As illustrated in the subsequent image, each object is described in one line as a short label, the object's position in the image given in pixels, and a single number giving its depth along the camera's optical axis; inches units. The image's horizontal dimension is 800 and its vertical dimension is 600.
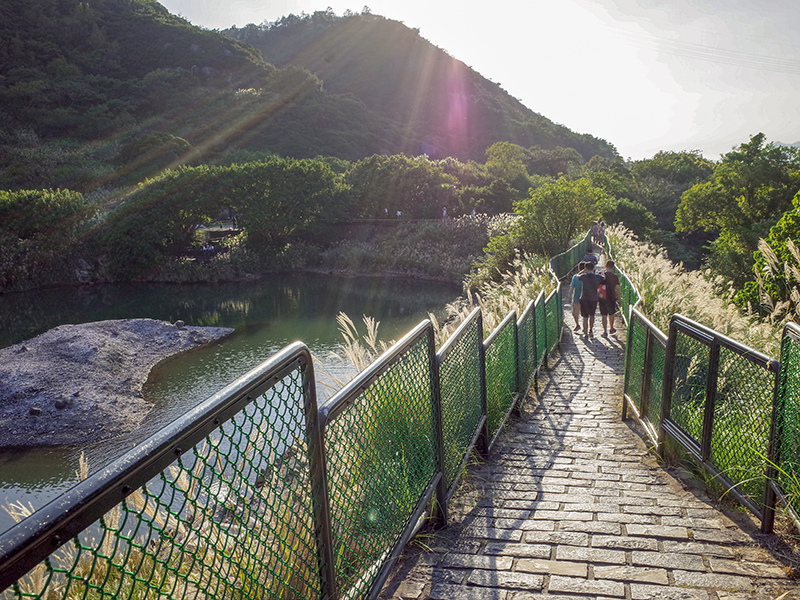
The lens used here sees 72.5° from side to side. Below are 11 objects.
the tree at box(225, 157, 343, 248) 1553.9
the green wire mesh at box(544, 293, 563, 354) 350.2
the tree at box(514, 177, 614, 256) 795.4
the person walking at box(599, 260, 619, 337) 402.0
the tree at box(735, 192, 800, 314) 276.7
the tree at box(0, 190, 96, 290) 1331.2
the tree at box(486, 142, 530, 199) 2224.4
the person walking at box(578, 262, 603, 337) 402.9
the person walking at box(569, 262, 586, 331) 408.8
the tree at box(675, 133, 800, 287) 912.9
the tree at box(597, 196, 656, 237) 1304.1
